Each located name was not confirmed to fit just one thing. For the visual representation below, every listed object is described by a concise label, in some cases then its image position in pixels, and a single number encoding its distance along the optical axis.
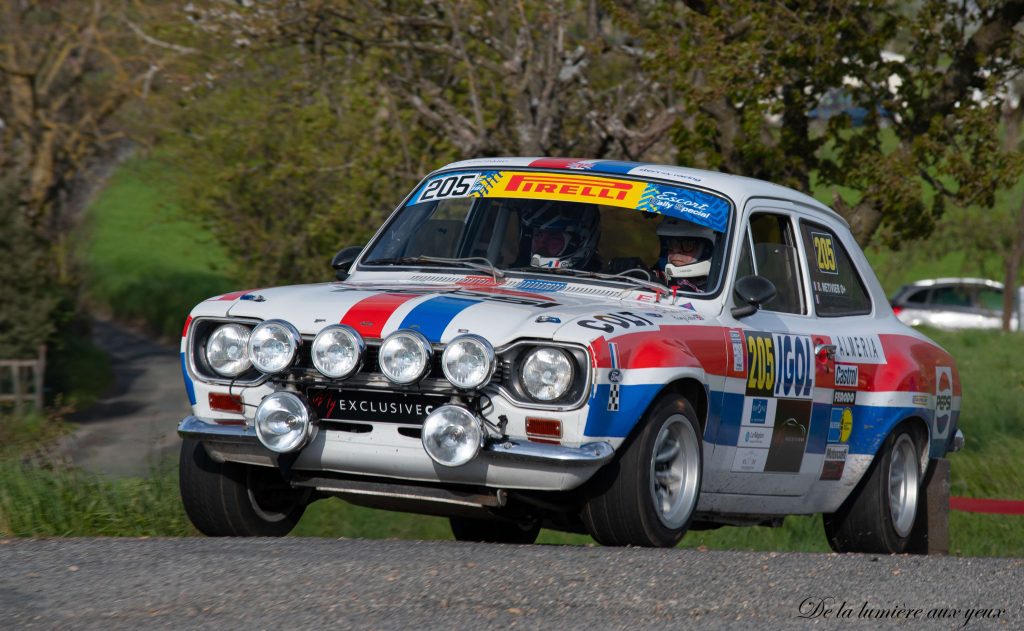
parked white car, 62.37
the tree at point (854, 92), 25.61
